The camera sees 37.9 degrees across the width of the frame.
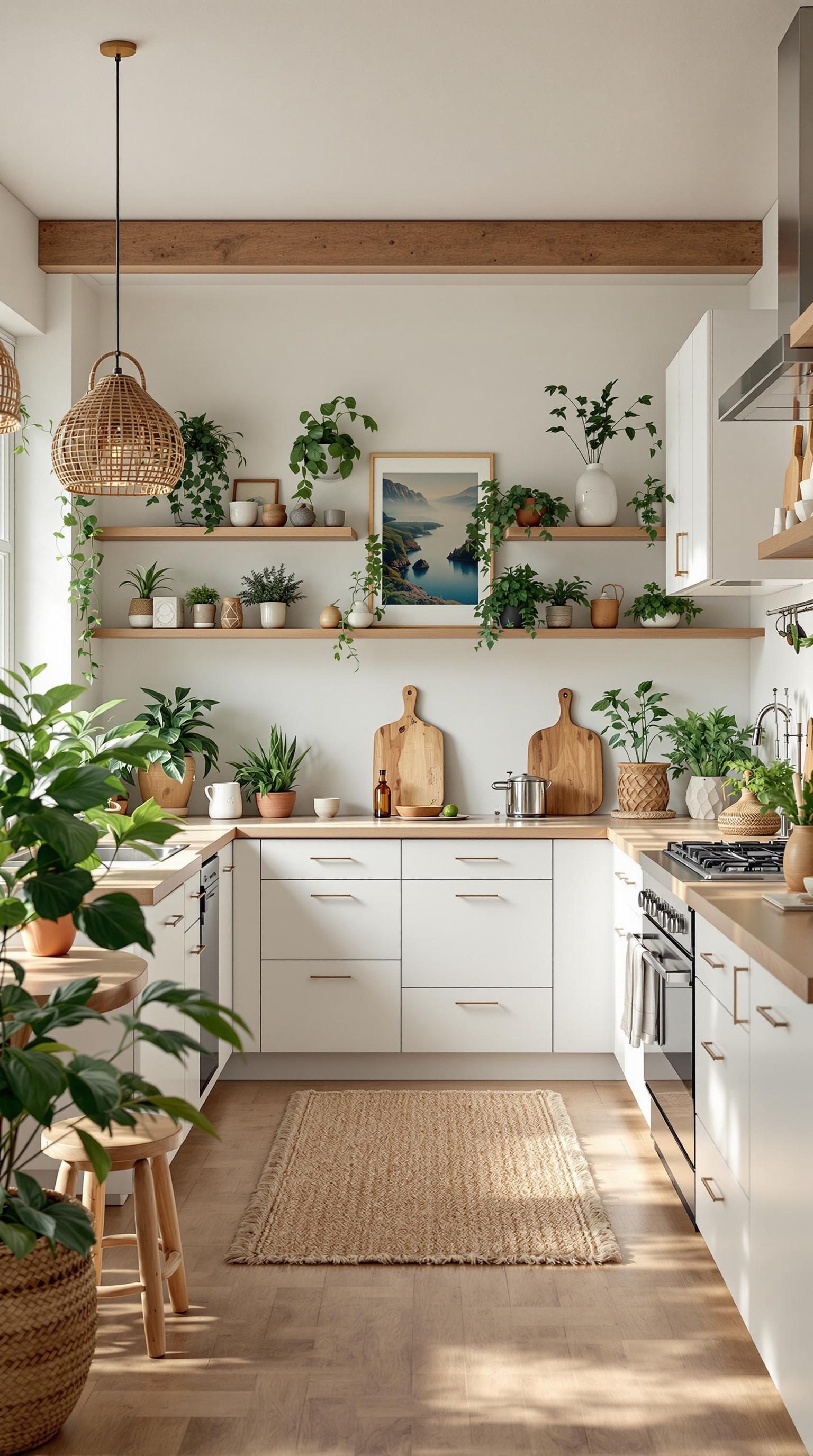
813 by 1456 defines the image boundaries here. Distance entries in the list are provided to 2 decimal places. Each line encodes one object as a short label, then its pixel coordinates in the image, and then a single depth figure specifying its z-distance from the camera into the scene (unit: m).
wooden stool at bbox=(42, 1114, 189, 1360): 2.34
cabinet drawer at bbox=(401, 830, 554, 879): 4.19
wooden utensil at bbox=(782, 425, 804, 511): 3.03
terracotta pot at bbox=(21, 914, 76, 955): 2.46
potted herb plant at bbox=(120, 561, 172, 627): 4.61
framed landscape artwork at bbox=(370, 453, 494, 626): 4.69
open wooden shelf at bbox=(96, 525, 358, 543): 4.52
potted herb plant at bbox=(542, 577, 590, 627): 4.53
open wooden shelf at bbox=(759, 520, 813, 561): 2.39
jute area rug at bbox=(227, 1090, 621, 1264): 2.94
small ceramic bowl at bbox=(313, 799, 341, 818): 4.52
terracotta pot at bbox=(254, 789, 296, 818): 4.51
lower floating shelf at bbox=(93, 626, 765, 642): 4.50
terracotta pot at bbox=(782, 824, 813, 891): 2.63
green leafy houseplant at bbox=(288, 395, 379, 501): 4.54
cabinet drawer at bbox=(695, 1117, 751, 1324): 2.34
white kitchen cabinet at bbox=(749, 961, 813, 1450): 1.88
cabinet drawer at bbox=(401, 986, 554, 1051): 4.20
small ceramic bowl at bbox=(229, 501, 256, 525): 4.60
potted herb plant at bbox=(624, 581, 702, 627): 4.48
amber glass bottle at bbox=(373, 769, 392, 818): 4.56
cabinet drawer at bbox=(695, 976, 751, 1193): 2.35
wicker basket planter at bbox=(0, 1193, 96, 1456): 1.99
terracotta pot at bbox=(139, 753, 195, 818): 4.62
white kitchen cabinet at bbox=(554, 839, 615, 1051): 4.18
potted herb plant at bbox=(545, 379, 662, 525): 4.49
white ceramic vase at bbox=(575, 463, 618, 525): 4.50
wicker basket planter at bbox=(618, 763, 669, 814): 4.52
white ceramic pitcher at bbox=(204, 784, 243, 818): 4.43
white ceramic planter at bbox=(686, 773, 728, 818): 4.43
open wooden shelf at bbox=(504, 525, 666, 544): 4.48
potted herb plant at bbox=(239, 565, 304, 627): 4.59
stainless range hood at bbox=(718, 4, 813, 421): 2.83
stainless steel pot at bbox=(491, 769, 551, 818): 4.52
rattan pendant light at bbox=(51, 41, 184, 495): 3.12
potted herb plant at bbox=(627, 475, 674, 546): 4.45
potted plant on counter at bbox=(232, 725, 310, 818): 4.52
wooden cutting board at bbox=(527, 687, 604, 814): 4.70
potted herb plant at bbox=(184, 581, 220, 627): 4.60
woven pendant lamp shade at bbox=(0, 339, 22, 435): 2.72
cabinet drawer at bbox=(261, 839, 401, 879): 4.20
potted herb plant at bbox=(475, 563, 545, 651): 4.46
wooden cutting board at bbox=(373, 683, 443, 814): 4.72
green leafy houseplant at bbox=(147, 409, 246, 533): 4.59
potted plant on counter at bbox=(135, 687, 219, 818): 4.57
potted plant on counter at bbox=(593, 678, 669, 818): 4.53
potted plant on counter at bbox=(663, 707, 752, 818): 4.44
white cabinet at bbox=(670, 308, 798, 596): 3.63
